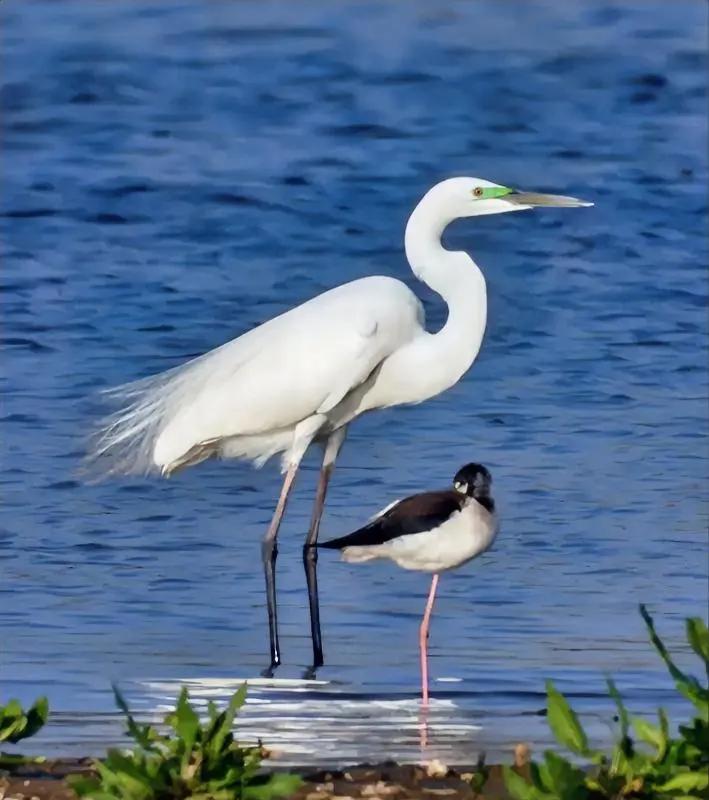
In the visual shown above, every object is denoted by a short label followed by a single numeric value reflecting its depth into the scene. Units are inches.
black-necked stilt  575.2
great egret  644.1
